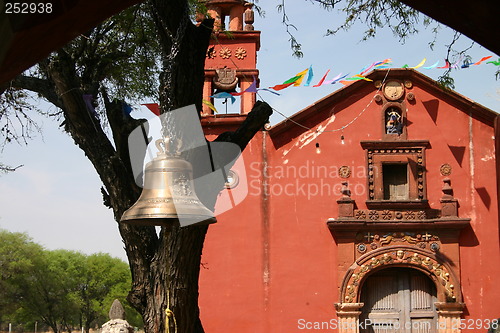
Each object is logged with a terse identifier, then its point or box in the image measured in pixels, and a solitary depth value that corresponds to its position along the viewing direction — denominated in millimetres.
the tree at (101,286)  38656
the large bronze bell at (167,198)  4895
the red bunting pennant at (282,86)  14043
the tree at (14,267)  34281
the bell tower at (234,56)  15477
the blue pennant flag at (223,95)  14821
